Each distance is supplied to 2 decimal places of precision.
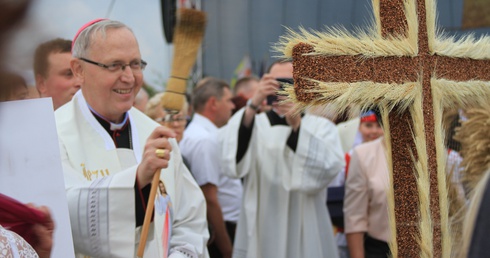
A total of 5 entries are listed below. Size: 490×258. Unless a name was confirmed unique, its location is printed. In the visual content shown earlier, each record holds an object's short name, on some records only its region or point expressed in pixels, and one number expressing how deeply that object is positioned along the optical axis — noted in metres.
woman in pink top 4.94
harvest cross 2.46
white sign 2.48
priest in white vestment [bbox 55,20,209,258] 3.16
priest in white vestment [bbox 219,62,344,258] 5.07
